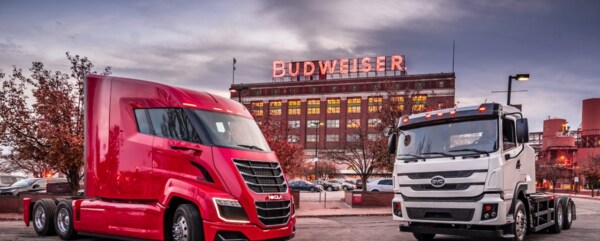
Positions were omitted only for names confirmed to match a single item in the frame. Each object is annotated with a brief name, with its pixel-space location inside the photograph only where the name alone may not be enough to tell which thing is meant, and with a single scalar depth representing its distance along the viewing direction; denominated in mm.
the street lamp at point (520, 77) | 22984
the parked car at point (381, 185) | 41800
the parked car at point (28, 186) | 32125
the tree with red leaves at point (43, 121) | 20438
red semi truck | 9898
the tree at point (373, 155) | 31480
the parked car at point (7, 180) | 37969
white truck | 11461
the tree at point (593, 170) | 72000
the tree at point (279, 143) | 28891
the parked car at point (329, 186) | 63191
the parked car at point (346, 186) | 66412
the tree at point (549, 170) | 80875
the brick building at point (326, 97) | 117125
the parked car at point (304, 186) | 57531
